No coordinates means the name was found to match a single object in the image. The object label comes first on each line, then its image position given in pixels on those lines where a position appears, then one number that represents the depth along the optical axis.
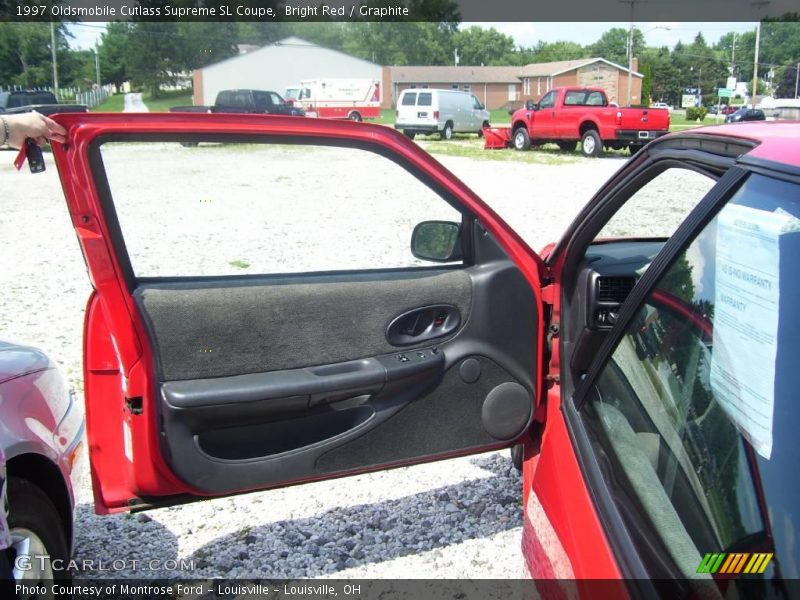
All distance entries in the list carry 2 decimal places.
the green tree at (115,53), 63.57
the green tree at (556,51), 102.65
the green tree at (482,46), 101.56
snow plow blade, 24.16
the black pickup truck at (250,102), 26.11
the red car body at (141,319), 2.23
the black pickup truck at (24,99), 25.06
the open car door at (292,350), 2.37
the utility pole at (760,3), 45.06
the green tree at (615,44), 106.19
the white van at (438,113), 28.39
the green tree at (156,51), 57.62
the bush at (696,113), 48.95
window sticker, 1.29
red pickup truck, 19.34
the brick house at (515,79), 74.00
